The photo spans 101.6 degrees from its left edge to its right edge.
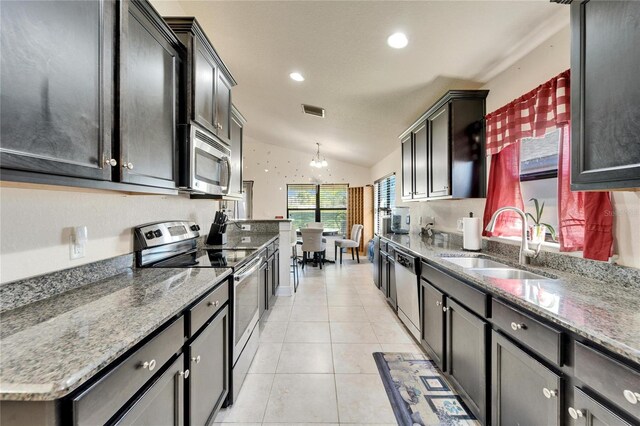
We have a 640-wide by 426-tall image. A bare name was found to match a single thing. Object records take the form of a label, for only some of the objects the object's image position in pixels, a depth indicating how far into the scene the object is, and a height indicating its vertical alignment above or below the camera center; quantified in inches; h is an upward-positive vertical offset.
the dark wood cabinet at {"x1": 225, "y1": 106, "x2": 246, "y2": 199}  105.0 +25.8
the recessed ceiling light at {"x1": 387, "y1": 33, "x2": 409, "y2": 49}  75.1 +50.7
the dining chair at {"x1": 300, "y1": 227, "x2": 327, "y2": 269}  213.5 -23.0
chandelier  230.2 +43.5
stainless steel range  65.9 -13.5
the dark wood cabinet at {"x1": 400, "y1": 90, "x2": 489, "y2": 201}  92.7 +25.1
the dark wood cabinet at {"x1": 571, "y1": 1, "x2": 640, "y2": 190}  37.5 +18.7
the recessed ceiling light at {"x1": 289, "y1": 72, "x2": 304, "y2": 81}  111.8 +59.4
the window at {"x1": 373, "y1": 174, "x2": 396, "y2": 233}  204.5 +15.4
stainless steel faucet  67.5 -9.6
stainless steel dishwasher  94.3 -30.7
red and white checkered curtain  60.1 +26.3
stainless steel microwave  62.5 +13.1
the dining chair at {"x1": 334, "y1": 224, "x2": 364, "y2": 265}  236.6 -26.5
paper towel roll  91.7 -7.2
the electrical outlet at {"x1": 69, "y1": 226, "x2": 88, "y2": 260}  47.0 -5.4
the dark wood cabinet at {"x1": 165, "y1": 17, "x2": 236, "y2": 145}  63.3 +36.5
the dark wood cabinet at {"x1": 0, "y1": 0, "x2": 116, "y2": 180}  27.4 +15.3
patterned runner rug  62.9 -49.4
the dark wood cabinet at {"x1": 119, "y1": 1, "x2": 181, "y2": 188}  43.4 +22.3
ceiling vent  146.9 +59.4
